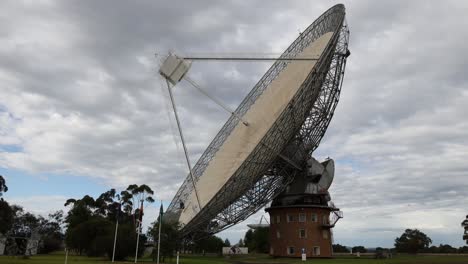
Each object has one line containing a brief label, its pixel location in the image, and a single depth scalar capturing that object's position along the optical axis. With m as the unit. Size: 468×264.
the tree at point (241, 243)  126.79
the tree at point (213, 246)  109.69
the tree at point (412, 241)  98.36
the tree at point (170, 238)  42.34
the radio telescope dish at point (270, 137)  34.44
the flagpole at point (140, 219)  41.61
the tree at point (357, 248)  103.49
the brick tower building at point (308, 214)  54.31
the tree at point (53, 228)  120.15
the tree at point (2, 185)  76.31
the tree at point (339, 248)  115.69
